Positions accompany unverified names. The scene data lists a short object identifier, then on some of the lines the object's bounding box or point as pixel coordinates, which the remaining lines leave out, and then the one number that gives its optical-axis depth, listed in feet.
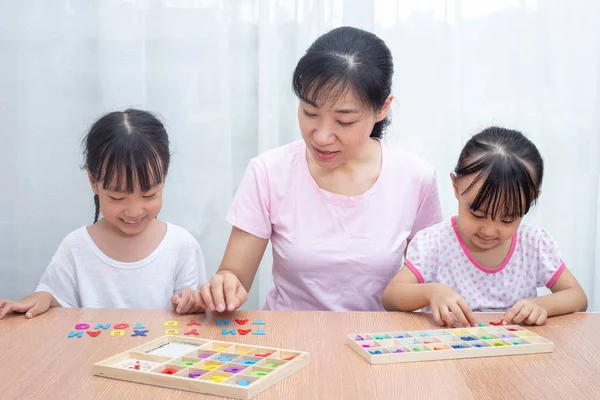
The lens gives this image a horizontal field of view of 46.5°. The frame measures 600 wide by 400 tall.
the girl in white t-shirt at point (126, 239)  4.90
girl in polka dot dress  4.47
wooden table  2.79
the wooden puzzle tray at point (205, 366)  2.75
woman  4.79
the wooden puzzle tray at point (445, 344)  3.17
